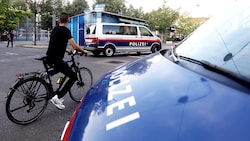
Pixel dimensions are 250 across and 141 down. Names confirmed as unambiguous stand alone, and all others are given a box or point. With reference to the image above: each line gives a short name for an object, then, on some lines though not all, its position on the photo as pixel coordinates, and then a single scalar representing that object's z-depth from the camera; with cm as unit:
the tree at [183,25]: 3373
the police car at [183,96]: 70
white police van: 982
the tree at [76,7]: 2867
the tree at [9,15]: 2270
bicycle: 264
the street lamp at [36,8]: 1719
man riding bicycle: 298
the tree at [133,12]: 3174
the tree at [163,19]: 2767
